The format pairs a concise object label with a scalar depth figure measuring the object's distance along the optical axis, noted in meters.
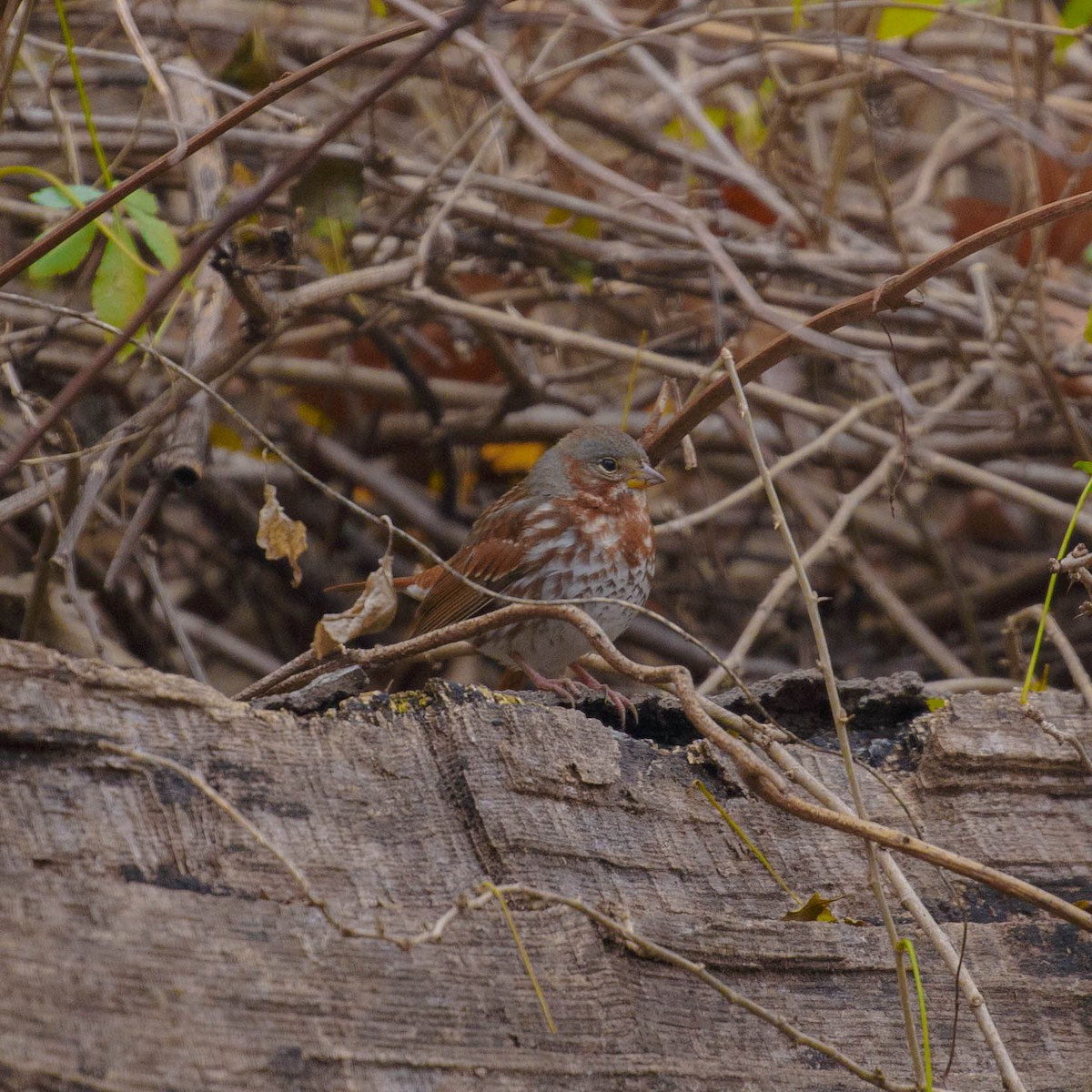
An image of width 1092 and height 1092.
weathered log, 3.10
